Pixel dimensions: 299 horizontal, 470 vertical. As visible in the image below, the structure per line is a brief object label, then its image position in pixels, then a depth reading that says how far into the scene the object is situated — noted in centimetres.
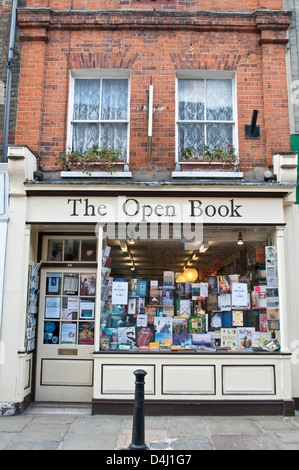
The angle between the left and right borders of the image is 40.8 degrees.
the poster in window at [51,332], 735
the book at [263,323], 686
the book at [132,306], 701
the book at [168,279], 712
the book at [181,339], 683
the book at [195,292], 711
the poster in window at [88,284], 750
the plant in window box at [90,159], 716
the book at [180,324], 695
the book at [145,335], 686
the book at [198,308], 706
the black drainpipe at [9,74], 734
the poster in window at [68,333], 735
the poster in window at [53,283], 749
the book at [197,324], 698
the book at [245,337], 685
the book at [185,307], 706
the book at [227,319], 698
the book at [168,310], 704
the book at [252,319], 693
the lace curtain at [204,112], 767
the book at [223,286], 710
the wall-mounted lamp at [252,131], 740
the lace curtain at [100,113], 768
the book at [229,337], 687
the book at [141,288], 707
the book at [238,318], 698
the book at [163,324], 692
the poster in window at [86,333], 734
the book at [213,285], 710
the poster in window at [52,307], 743
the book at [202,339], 687
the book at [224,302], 705
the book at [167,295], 709
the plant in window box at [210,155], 729
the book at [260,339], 678
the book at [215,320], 698
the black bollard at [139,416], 437
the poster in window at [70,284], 750
